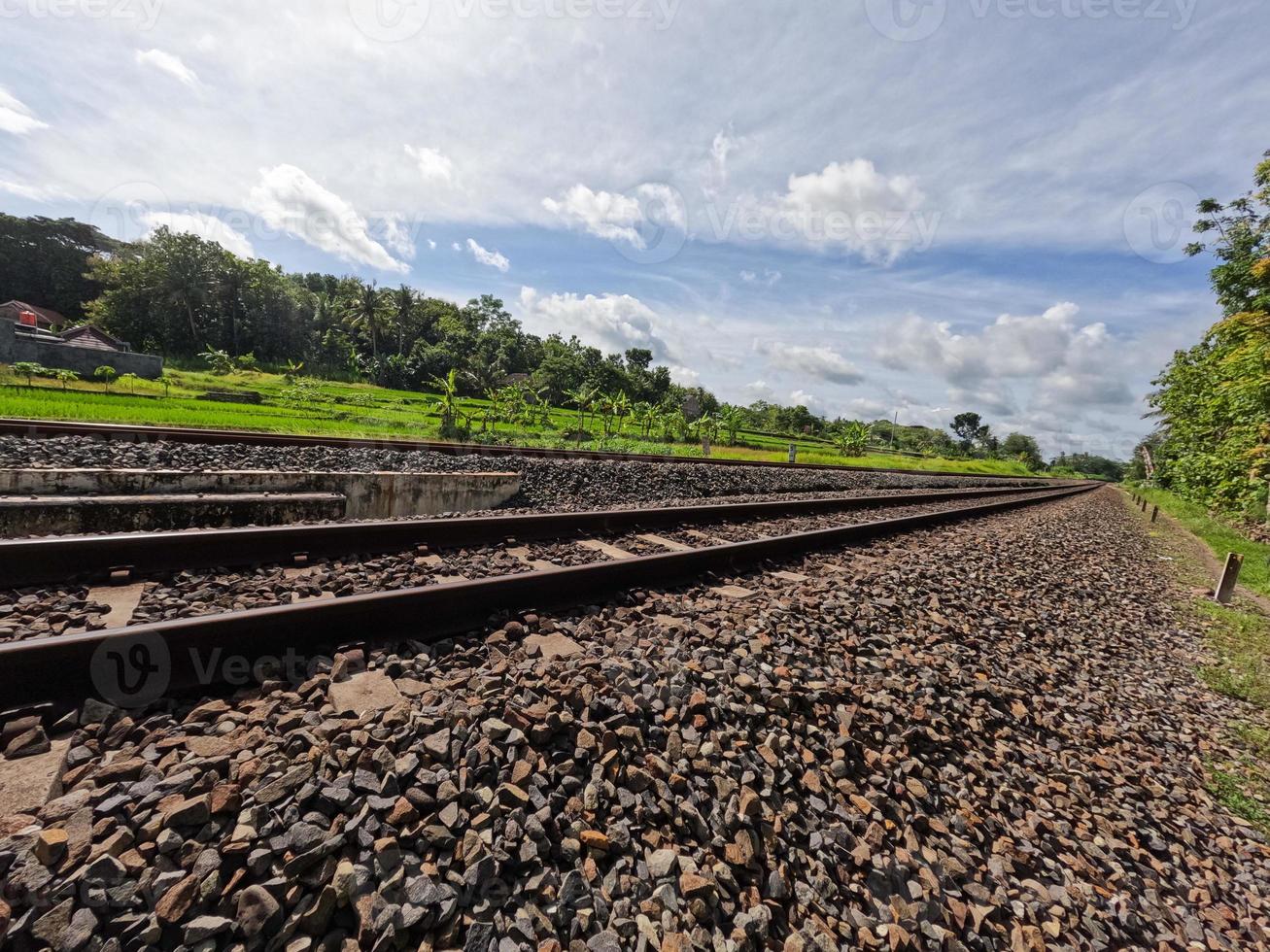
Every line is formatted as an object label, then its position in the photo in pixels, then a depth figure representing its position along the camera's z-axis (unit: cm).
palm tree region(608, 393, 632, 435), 3118
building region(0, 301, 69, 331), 4066
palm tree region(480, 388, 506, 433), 2592
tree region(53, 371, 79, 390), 2155
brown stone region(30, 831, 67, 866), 133
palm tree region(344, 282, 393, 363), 6462
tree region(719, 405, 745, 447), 4203
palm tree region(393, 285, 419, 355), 7036
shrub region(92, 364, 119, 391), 2466
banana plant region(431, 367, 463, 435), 1845
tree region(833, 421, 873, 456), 4691
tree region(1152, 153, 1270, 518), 1411
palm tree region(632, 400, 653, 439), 3306
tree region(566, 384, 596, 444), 2827
